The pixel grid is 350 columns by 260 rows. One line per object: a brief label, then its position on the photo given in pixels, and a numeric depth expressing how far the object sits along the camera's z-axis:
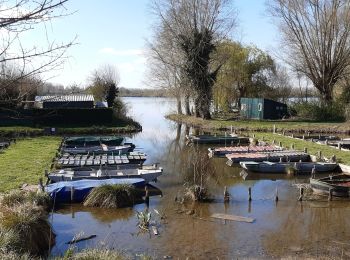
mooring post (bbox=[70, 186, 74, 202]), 17.20
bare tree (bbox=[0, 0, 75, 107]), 4.10
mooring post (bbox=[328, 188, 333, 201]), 17.73
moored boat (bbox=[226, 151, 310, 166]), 25.83
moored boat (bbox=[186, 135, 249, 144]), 36.22
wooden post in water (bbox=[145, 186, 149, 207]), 16.97
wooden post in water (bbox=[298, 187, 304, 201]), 17.67
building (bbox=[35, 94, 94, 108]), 47.25
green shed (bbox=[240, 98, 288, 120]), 51.78
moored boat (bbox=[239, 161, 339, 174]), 23.41
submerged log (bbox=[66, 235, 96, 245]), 12.72
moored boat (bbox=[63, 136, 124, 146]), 32.62
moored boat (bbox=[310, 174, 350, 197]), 17.88
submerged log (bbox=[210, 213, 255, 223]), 15.10
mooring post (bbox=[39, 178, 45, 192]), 16.52
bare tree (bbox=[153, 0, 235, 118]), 48.59
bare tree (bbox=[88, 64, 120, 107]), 55.12
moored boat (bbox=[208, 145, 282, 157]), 28.84
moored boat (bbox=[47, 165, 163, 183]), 19.27
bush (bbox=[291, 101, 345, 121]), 49.97
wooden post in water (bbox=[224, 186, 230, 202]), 17.66
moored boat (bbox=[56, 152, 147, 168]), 23.47
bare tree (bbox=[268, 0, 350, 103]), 49.84
